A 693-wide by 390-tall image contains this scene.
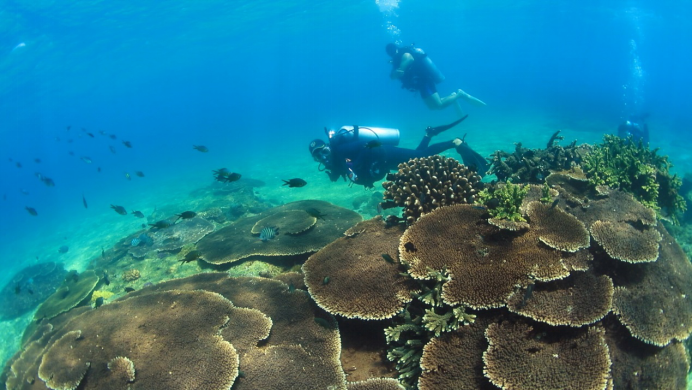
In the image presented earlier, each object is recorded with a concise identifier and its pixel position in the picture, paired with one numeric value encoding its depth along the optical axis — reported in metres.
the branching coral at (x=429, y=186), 6.07
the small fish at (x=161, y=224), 7.64
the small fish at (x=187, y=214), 7.14
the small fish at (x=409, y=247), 4.78
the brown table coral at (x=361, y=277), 4.47
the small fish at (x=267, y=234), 6.99
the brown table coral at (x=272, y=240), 7.72
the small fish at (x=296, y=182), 6.21
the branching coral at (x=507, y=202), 4.70
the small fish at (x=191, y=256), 7.20
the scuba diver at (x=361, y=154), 9.11
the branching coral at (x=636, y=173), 6.54
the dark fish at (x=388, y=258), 4.85
